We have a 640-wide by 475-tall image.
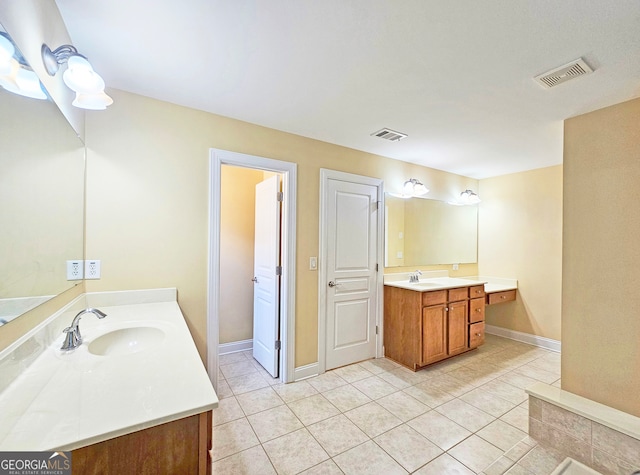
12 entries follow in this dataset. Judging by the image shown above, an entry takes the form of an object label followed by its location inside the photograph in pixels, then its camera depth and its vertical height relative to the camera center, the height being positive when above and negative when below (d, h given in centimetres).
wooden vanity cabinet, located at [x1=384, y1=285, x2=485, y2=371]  282 -91
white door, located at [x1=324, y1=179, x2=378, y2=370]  286 -36
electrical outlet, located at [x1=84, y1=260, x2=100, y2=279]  178 -22
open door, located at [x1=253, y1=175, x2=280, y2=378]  268 -39
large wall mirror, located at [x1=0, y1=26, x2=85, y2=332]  90 +14
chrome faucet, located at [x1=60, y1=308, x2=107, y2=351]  115 -44
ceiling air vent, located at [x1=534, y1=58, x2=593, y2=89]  158 +100
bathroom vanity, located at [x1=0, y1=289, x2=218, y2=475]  67 -47
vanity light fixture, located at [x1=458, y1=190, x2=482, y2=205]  408 +62
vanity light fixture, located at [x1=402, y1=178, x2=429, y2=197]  344 +64
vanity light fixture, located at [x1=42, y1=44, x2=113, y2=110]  117 +72
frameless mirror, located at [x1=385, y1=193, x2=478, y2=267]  339 +10
